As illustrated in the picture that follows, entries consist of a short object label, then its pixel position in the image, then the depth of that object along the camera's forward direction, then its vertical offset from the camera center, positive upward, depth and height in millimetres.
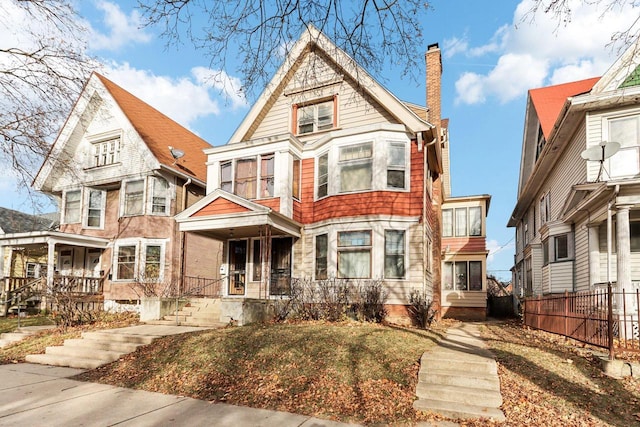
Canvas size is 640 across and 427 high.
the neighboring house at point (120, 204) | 18125 +2425
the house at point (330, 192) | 12977 +2302
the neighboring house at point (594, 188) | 10406 +2169
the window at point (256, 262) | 15449 -138
